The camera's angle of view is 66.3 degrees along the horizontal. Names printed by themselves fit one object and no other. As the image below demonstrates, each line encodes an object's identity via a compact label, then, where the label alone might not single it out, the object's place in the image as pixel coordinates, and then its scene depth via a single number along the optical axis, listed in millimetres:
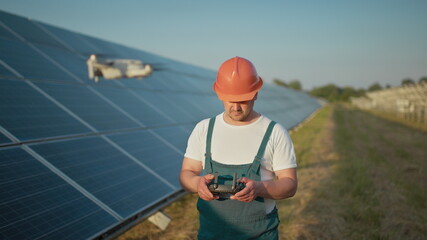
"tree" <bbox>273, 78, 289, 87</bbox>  111550
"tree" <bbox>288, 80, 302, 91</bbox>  125438
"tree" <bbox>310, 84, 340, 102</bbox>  108188
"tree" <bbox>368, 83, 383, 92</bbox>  162125
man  2312
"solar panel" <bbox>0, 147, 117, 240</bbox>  3197
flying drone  7492
